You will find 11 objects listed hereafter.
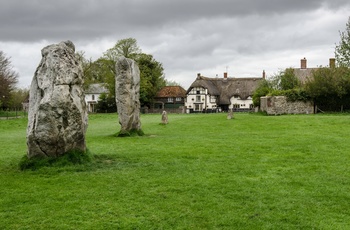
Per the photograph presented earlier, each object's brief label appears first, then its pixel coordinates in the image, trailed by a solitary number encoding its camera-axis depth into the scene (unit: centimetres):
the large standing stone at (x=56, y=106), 983
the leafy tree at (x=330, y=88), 4156
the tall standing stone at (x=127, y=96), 1867
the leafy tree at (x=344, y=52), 2982
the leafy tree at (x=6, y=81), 5286
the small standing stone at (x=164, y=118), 2880
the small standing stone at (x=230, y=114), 3470
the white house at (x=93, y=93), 9125
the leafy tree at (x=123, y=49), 7306
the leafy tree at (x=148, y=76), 7400
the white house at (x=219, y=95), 8350
